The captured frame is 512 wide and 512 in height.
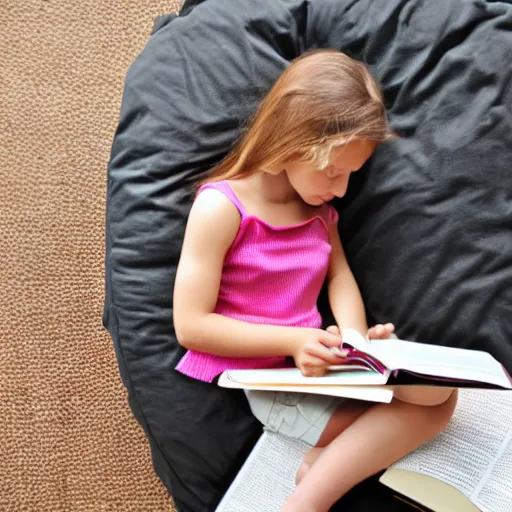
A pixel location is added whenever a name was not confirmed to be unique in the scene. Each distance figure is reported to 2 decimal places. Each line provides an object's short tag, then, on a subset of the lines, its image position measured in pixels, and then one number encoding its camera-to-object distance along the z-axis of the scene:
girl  0.98
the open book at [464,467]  1.03
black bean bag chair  1.11
